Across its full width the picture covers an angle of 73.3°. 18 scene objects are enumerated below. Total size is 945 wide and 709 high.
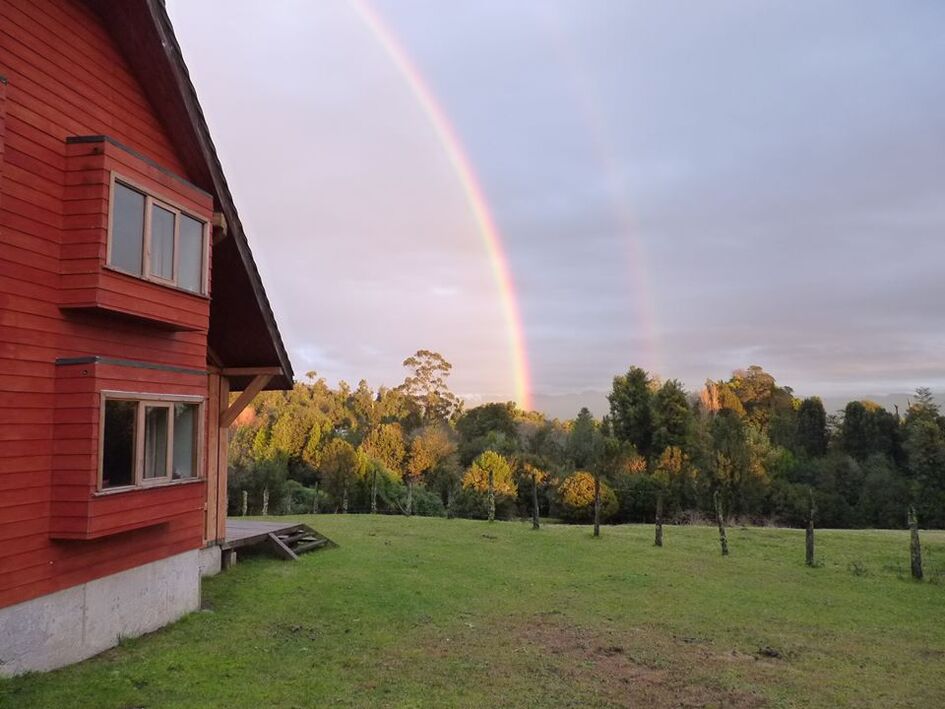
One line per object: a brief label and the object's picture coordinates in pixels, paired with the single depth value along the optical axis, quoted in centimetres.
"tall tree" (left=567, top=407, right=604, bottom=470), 4904
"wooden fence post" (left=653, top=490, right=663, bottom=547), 1975
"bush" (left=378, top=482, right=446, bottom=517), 3800
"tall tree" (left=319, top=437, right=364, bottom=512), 3778
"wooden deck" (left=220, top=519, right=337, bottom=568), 1437
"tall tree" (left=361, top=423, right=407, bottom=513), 4597
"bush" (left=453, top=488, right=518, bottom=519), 3738
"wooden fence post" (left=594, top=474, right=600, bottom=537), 2145
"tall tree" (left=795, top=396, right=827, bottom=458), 5903
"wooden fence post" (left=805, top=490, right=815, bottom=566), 1714
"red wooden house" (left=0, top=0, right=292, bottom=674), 770
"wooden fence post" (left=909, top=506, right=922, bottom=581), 1551
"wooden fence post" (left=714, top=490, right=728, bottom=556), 1855
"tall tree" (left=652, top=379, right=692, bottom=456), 5162
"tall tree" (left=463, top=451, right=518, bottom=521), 3812
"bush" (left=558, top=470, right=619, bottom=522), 3631
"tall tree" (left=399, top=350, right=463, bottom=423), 7006
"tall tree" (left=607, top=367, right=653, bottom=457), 5350
